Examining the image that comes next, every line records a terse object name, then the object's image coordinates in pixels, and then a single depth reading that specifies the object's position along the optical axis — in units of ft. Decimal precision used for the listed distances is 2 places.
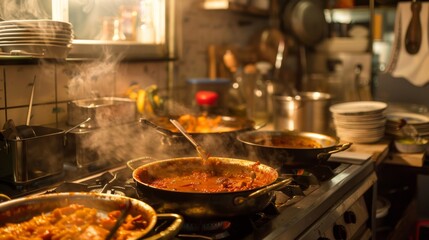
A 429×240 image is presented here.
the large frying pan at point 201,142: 6.08
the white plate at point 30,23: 5.34
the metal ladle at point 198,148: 5.20
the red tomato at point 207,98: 8.73
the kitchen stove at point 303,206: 4.06
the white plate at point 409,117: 9.26
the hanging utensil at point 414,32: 11.49
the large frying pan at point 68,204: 3.62
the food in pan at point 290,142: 6.68
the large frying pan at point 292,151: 5.75
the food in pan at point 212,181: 4.58
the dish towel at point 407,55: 11.39
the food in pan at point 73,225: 3.37
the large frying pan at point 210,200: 3.88
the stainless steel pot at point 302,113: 8.99
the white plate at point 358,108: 8.61
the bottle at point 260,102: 10.12
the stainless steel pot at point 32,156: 5.13
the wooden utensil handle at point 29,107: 5.97
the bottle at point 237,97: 9.21
